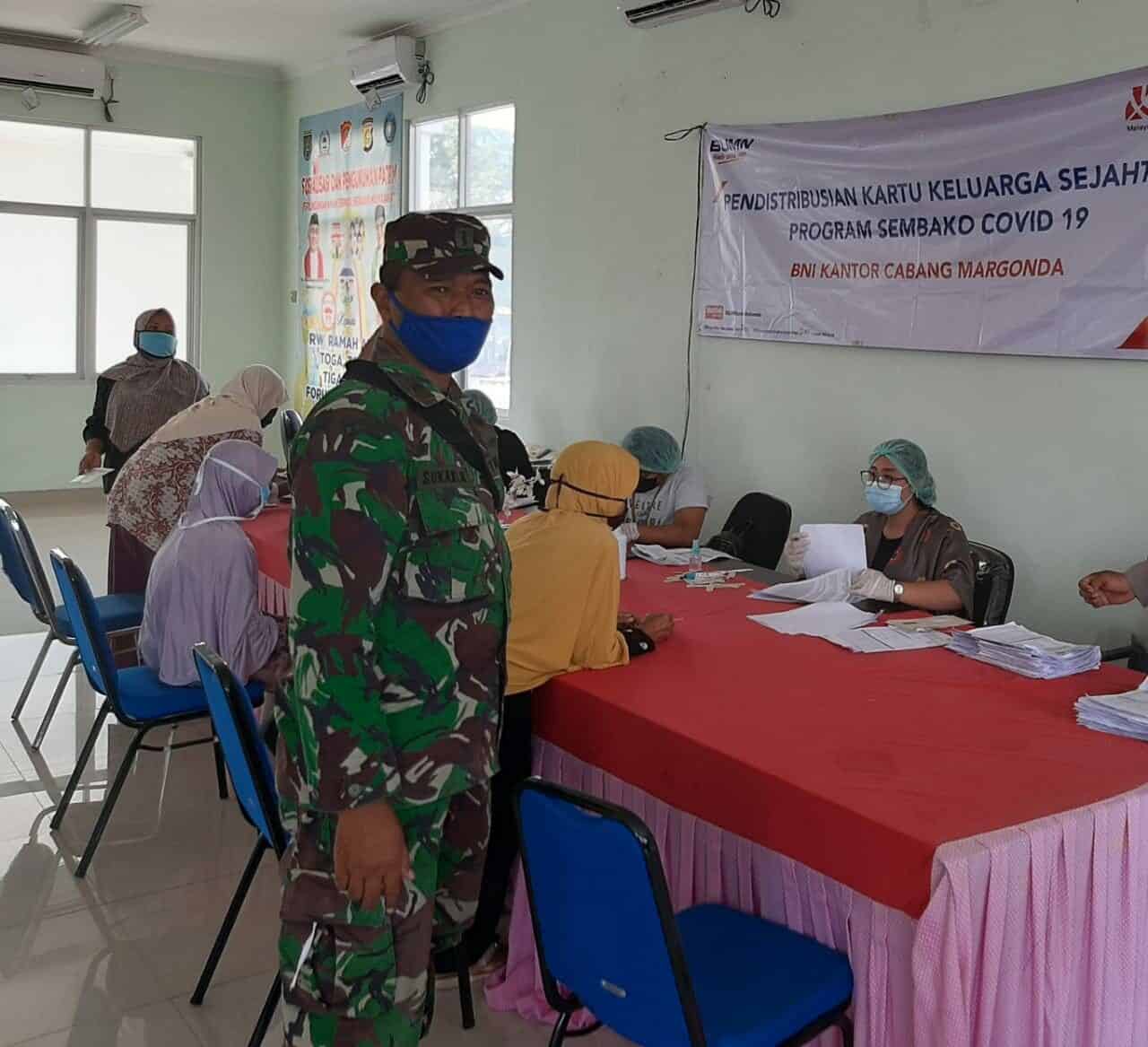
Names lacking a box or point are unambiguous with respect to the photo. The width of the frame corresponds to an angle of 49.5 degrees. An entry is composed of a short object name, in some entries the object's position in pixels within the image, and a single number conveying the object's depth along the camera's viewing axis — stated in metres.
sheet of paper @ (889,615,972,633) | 2.86
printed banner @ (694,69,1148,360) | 3.62
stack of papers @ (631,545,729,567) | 3.71
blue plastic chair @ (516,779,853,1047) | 1.64
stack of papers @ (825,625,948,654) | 2.69
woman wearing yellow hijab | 2.35
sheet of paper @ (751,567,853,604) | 3.20
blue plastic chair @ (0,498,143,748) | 3.95
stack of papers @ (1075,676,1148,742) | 2.13
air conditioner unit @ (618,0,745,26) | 4.92
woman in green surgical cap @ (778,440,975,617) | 3.33
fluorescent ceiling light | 7.12
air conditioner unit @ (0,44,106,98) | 7.88
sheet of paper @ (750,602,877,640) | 2.85
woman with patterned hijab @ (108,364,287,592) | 4.08
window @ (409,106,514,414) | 6.71
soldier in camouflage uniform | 1.55
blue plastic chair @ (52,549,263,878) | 3.06
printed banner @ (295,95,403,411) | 7.78
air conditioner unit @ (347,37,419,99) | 7.17
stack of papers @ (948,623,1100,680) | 2.51
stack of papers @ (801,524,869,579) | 3.29
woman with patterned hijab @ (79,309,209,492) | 5.20
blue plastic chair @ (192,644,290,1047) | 2.23
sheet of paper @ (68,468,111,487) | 4.70
